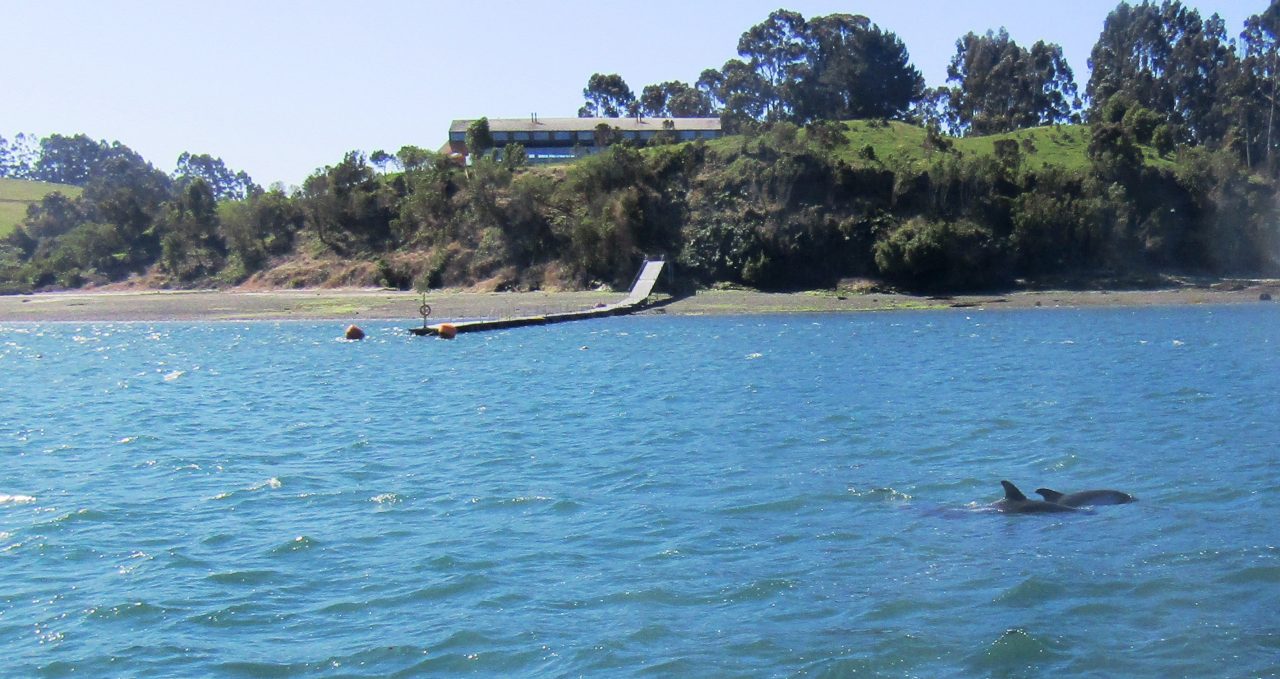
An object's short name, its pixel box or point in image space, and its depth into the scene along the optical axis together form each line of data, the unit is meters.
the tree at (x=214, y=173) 161.88
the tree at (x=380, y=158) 89.31
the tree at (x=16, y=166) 192.00
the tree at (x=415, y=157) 81.50
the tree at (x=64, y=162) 188.00
